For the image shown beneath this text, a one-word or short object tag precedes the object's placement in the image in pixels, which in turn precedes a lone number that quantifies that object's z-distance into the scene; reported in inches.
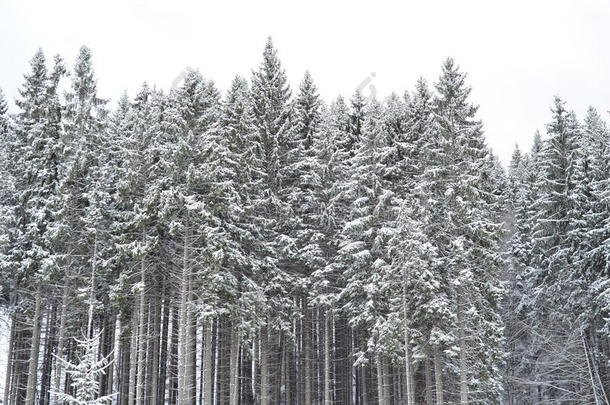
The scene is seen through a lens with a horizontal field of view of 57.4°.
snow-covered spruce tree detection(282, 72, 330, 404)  1112.8
